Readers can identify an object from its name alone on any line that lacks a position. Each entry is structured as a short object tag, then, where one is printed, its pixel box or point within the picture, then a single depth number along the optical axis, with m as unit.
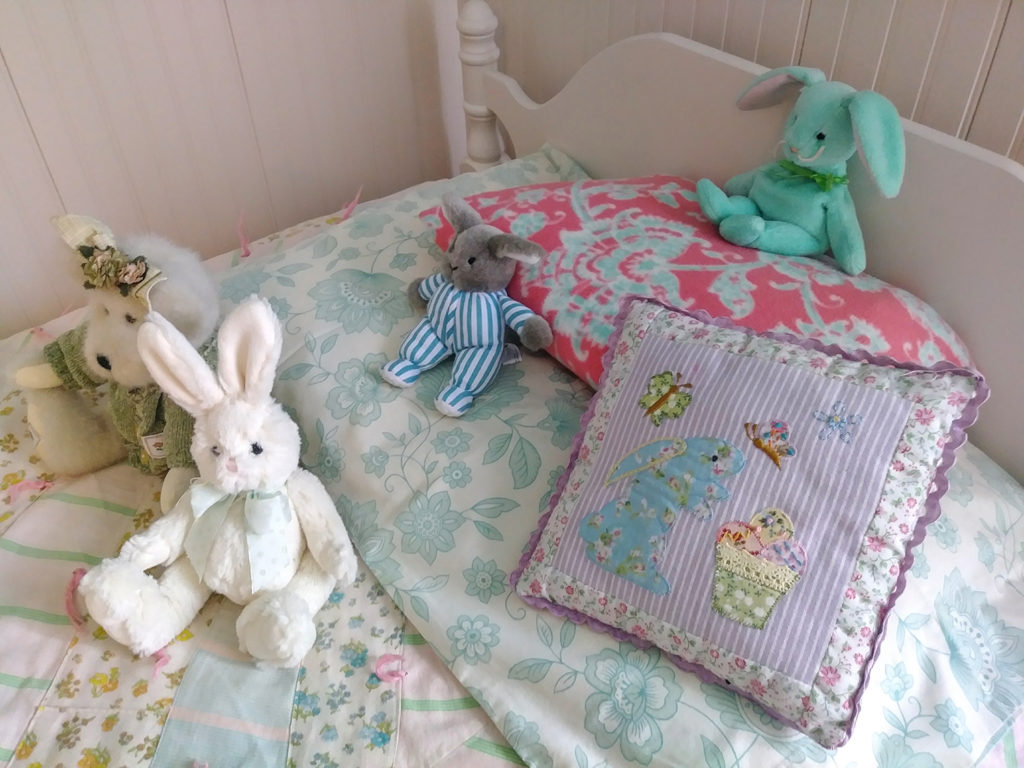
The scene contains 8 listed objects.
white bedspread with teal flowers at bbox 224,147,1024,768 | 0.77
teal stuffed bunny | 0.94
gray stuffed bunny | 1.08
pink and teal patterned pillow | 0.96
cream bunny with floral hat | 1.00
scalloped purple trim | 0.75
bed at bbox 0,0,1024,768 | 0.79
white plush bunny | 0.87
